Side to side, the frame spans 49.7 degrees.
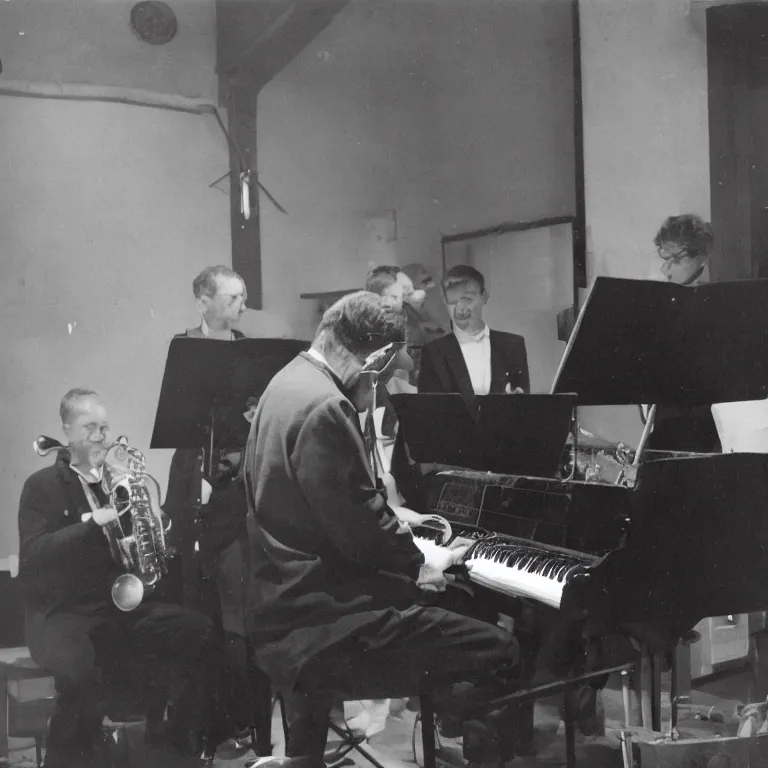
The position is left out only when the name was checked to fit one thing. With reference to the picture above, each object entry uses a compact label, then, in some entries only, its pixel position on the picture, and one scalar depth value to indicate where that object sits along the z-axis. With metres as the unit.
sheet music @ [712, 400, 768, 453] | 2.84
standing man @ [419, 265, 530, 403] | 3.09
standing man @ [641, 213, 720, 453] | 2.73
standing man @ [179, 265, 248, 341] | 2.91
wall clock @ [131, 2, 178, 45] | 2.86
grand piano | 2.21
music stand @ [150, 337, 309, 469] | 2.84
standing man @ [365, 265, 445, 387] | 3.04
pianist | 2.23
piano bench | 2.54
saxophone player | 2.85
